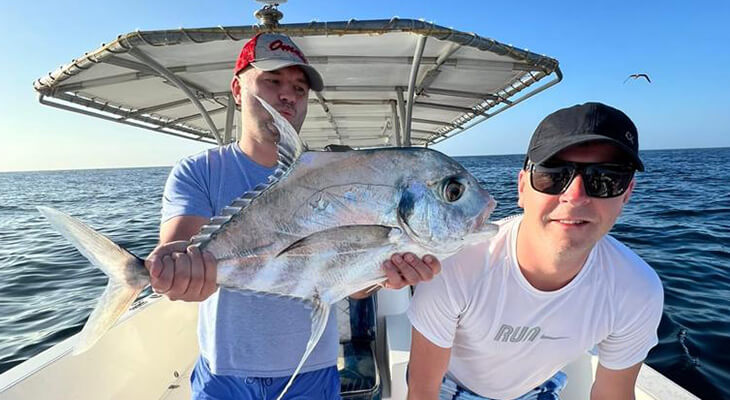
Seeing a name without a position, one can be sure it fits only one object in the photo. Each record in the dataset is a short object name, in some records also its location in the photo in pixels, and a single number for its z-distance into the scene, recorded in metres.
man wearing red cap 0.57
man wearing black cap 0.57
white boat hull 0.78
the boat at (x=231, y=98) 0.88
